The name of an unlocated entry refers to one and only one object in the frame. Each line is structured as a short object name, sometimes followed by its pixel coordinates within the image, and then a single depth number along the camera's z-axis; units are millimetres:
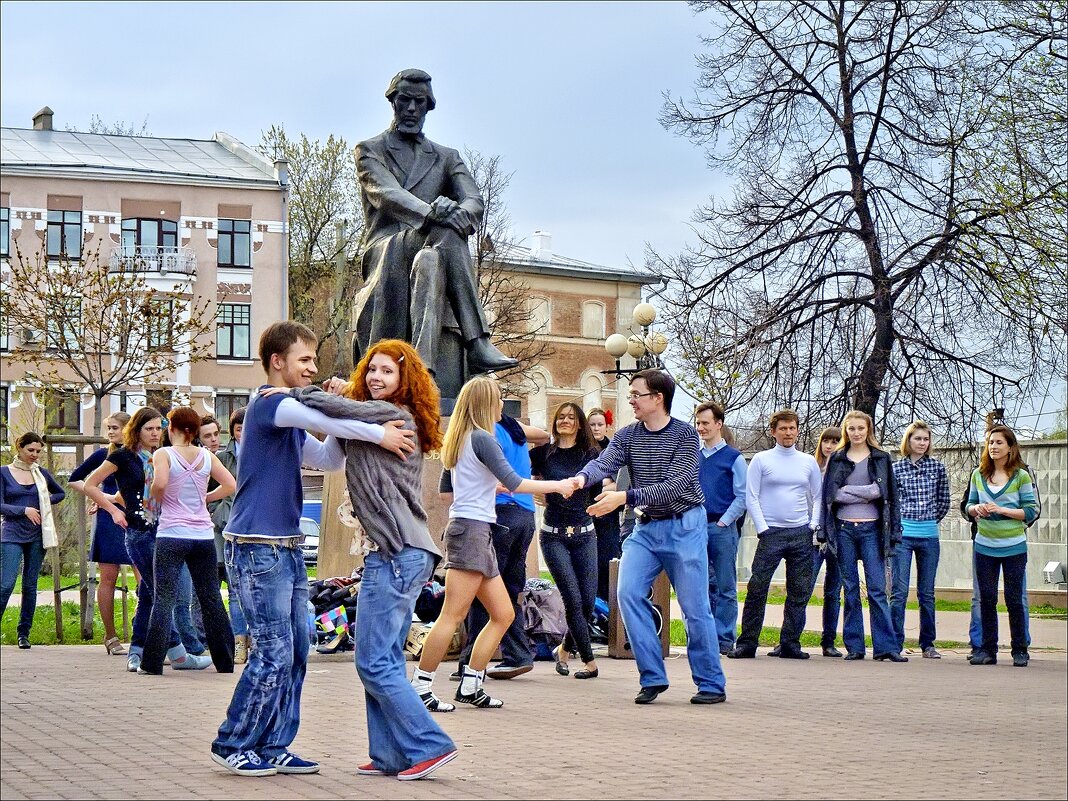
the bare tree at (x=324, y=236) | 56625
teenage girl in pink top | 10914
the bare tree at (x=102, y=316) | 31766
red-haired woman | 6605
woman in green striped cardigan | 13359
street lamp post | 27422
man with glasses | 9625
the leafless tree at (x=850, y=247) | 23969
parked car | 34406
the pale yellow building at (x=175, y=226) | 60031
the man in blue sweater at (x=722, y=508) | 13633
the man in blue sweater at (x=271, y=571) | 6641
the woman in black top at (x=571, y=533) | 11133
